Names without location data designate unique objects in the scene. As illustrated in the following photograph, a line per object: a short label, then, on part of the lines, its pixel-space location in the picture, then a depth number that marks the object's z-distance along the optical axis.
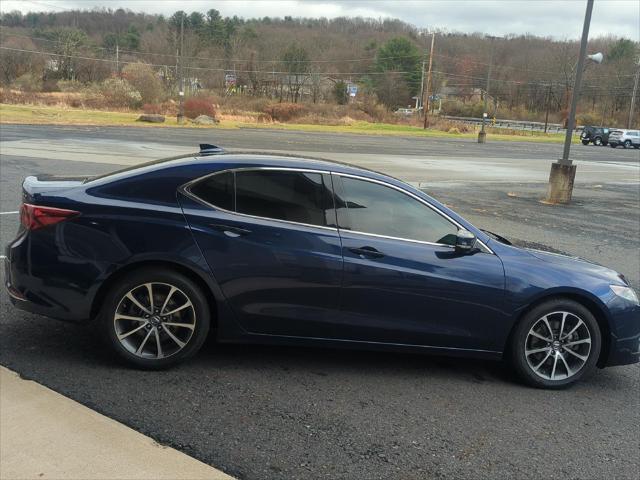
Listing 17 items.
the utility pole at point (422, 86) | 102.44
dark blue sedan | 4.01
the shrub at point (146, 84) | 69.00
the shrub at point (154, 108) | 58.87
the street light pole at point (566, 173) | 14.26
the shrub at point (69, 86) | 80.50
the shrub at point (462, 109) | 111.38
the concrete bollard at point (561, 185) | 14.39
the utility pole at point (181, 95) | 45.66
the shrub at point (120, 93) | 61.98
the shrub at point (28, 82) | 78.25
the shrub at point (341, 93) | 102.88
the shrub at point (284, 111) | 65.56
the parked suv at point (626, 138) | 51.44
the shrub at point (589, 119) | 93.81
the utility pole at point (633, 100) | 71.50
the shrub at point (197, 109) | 52.78
